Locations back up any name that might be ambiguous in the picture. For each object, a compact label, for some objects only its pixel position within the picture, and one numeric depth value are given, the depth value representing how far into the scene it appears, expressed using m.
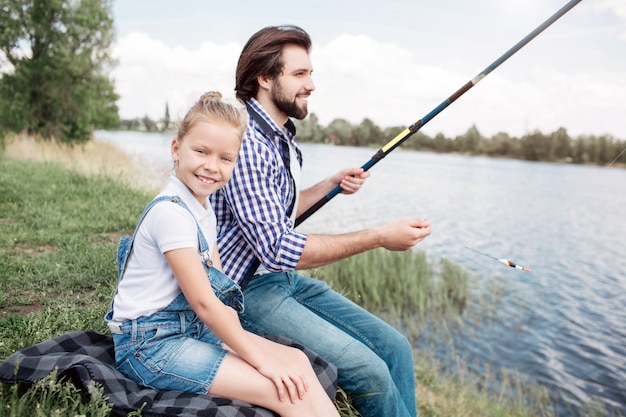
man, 2.34
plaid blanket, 1.78
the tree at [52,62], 16.52
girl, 1.85
